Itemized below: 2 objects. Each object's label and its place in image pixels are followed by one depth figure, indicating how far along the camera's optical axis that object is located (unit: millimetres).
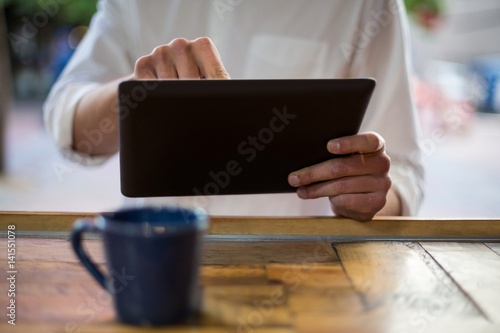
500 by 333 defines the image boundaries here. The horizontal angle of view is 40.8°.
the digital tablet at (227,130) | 801
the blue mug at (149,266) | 586
